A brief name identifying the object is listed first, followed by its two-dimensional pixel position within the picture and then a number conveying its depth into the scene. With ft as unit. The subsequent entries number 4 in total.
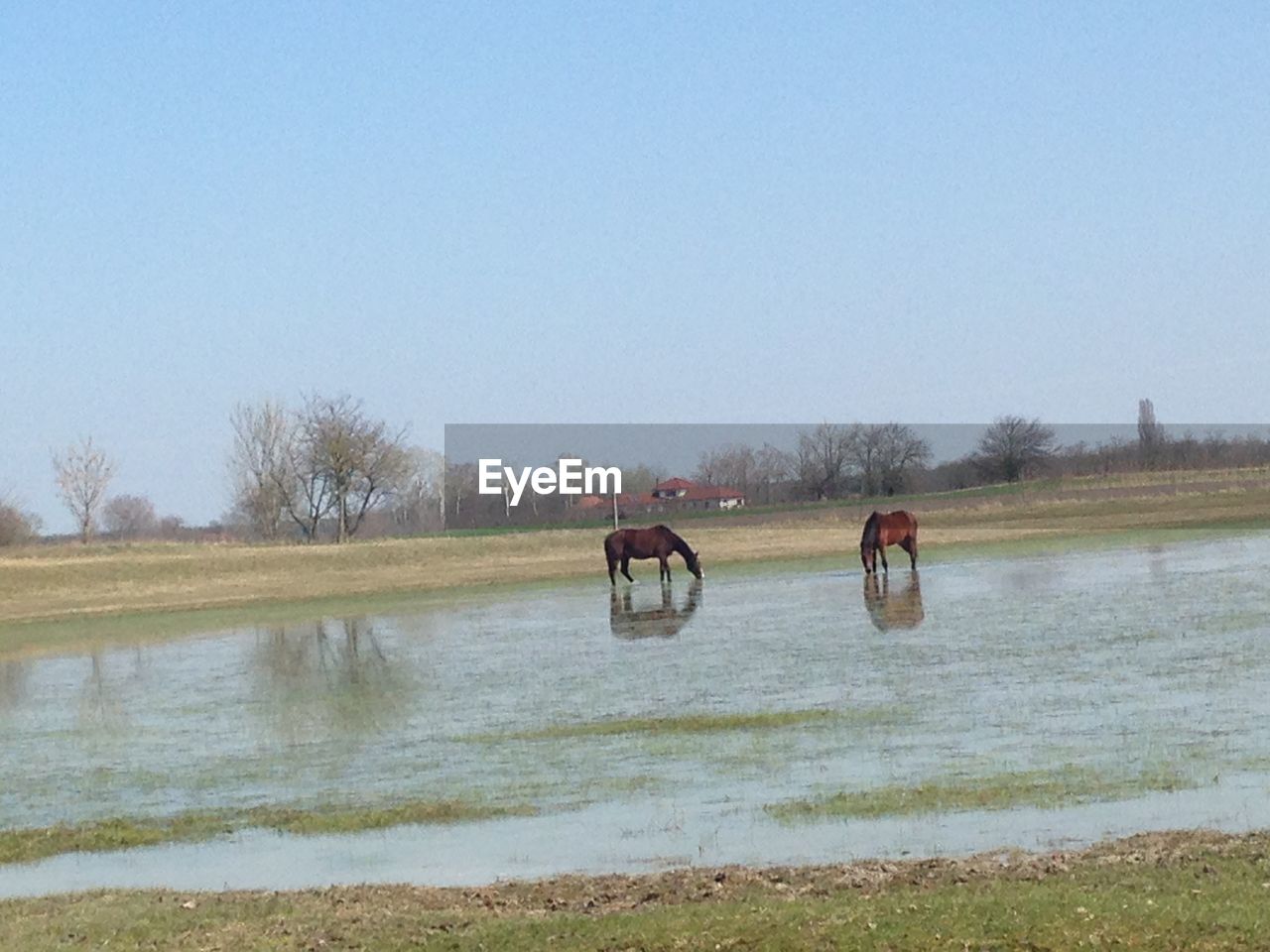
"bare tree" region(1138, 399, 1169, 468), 367.66
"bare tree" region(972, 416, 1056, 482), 379.14
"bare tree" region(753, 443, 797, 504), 463.01
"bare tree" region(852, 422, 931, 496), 404.77
